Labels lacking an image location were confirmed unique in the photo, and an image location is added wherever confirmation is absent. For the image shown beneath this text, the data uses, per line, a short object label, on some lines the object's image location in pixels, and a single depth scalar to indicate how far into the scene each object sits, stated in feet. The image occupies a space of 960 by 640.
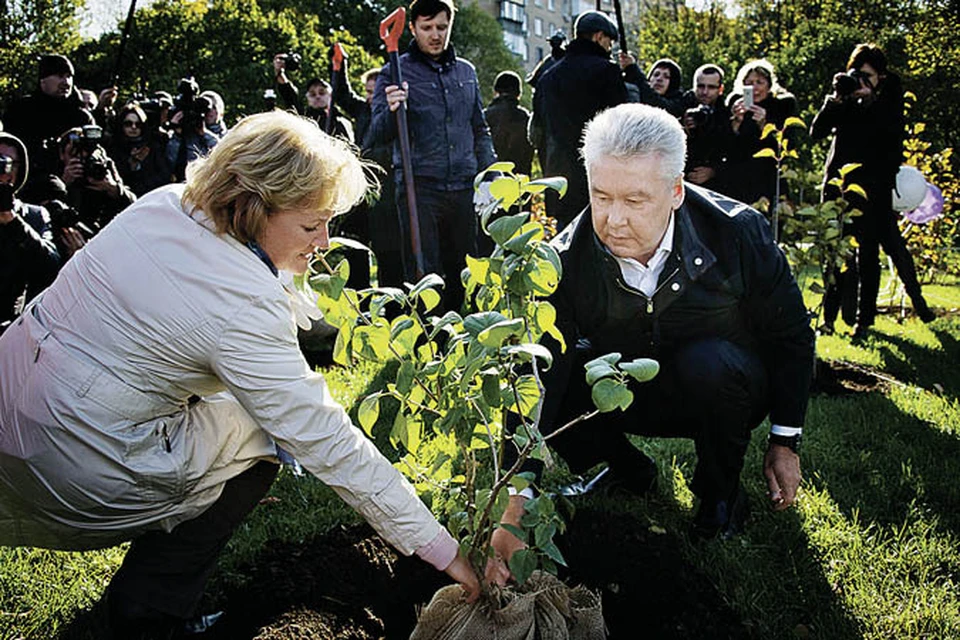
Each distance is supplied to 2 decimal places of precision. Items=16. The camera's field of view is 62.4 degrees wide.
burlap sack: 6.12
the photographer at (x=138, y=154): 19.17
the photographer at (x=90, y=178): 15.34
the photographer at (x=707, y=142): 17.95
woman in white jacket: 5.69
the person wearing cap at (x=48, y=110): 18.43
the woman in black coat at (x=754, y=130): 17.69
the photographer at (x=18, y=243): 12.19
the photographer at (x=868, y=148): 17.87
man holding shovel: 15.44
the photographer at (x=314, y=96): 19.06
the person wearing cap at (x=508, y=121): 23.32
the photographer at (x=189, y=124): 18.70
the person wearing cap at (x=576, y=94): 15.62
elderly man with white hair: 7.84
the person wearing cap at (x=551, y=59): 17.70
